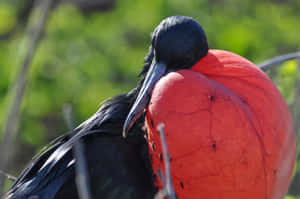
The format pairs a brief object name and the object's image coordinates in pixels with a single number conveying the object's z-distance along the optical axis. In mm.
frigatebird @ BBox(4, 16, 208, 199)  6201
